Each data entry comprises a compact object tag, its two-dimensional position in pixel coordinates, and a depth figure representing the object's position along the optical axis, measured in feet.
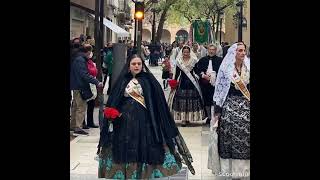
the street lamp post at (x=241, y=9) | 82.09
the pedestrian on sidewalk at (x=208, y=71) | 39.24
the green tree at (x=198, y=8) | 140.15
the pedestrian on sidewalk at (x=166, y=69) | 59.88
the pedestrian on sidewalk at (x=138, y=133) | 22.82
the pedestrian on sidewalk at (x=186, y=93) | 40.22
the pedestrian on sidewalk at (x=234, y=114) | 23.73
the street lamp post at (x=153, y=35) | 122.72
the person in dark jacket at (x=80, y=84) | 35.47
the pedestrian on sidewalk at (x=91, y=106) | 37.01
